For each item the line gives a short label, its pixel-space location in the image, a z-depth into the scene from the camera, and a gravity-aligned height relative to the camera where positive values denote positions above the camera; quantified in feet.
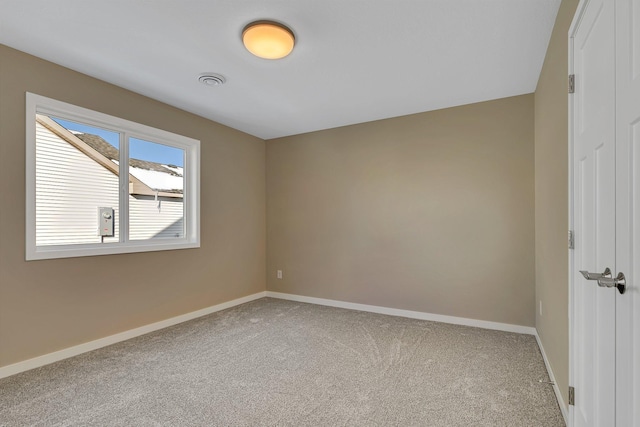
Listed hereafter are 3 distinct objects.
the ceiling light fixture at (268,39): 7.09 +4.04
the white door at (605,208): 3.42 +0.10
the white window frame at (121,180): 8.54 +1.22
